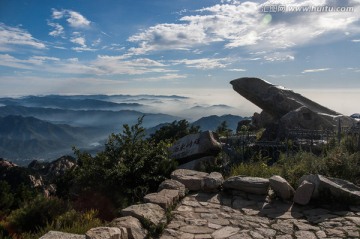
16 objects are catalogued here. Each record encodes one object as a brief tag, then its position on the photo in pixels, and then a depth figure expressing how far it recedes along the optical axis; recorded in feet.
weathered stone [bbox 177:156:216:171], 36.14
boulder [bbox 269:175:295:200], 25.34
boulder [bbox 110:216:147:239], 17.78
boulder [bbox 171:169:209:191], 28.19
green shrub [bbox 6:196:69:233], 22.44
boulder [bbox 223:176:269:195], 26.66
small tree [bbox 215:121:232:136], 74.62
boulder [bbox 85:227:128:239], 15.59
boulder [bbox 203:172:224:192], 27.81
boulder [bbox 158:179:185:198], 26.35
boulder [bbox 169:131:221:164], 39.04
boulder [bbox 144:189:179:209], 22.69
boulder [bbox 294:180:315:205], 24.22
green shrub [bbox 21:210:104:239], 18.49
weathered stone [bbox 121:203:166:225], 19.88
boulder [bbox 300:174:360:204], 23.58
